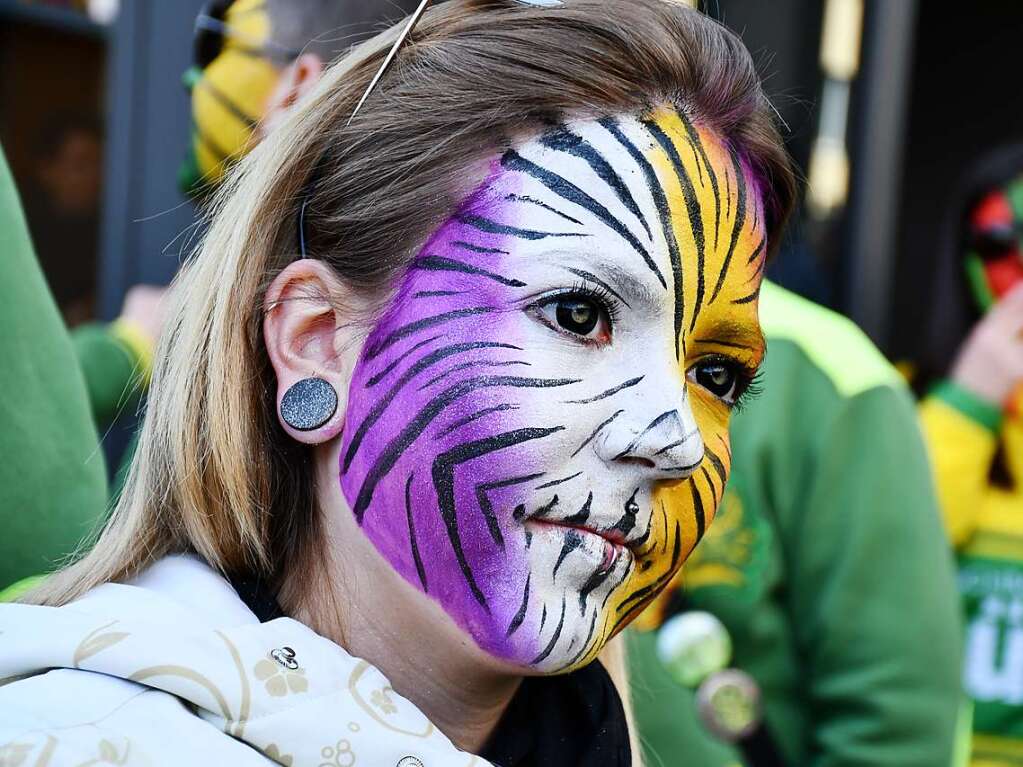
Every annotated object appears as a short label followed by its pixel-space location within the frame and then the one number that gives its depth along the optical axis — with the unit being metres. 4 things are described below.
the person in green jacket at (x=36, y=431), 1.99
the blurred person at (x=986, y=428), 3.42
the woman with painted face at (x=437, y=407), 1.48
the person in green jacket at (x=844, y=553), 2.81
